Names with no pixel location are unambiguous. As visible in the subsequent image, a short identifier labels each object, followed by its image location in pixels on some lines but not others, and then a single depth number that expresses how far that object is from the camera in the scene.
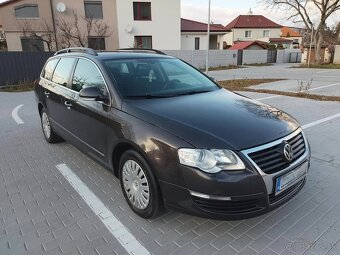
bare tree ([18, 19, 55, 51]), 22.77
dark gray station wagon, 2.27
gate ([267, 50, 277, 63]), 34.06
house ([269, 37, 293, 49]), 51.75
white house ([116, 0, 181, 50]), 24.89
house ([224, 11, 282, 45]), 54.44
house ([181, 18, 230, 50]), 29.62
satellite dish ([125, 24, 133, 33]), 24.80
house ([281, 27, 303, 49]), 63.66
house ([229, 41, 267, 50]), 34.53
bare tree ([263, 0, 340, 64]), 28.77
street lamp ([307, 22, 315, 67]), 29.67
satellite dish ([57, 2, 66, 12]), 22.84
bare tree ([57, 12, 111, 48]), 23.25
